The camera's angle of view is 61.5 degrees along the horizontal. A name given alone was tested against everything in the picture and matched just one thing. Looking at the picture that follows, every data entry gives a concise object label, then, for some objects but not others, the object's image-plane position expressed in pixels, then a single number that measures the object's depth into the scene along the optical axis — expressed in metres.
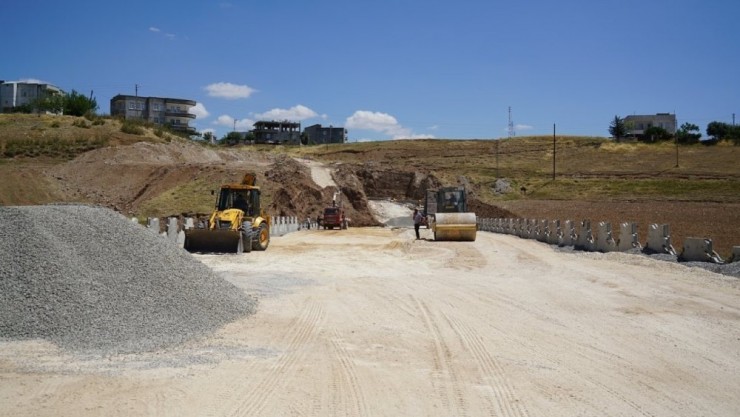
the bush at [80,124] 66.43
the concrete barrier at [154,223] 21.29
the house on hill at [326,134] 172.50
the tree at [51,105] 91.18
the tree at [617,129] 128.38
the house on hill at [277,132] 147.62
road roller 31.28
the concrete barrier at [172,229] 22.77
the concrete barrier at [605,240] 22.83
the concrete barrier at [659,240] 19.47
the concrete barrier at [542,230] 32.12
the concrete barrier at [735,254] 15.98
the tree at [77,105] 87.12
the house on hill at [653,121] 145.00
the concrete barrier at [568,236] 27.47
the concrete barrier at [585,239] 24.72
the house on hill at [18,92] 126.44
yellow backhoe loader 22.81
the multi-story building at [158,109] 122.44
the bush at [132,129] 68.62
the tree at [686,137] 103.94
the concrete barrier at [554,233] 29.67
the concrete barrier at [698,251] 17.12
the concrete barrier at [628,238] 21.41
